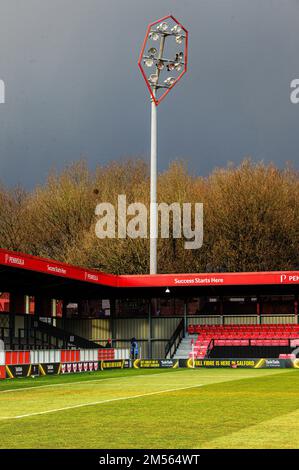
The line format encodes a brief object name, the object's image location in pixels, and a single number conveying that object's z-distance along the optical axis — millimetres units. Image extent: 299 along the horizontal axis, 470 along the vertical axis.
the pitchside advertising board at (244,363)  45531
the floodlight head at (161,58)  58844
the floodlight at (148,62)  58812
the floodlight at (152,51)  59050
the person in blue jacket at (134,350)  51812
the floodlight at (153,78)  59312
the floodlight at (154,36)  58891
